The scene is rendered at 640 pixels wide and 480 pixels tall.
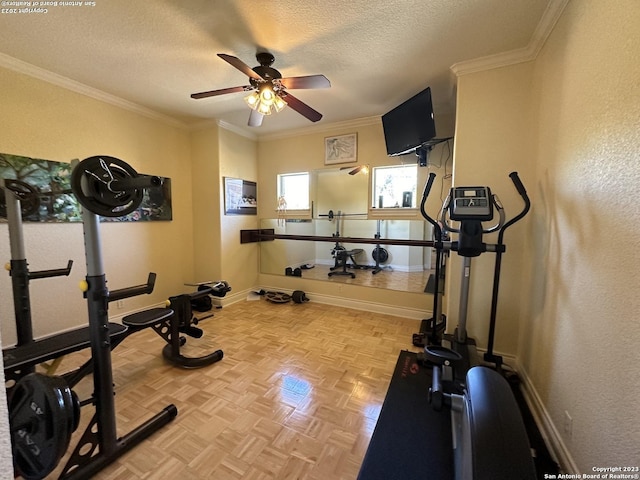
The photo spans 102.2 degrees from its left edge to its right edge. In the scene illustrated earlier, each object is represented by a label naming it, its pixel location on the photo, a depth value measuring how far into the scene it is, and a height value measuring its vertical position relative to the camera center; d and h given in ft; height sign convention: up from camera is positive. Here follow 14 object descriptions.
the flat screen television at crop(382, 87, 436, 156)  8.46 +3.34
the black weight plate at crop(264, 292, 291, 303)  13.17 -4.14
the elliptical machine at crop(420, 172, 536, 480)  2.53 -2.26
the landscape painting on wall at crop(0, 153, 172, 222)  7.68 +1.01
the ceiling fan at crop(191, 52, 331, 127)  6.61 +3.51
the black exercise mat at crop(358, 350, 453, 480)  4.43 -4.33
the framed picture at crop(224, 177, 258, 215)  12.79 +1.04
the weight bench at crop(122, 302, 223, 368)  6.81 -3.24
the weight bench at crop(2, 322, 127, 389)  4.87 -2.77
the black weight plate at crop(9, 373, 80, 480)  3.28 -2.70
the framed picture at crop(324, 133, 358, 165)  12.20 +3.32
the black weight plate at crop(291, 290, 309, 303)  13.00 -3.99
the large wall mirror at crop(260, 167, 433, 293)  13.96 -1.80
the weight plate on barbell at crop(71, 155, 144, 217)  4.15 +0.49
